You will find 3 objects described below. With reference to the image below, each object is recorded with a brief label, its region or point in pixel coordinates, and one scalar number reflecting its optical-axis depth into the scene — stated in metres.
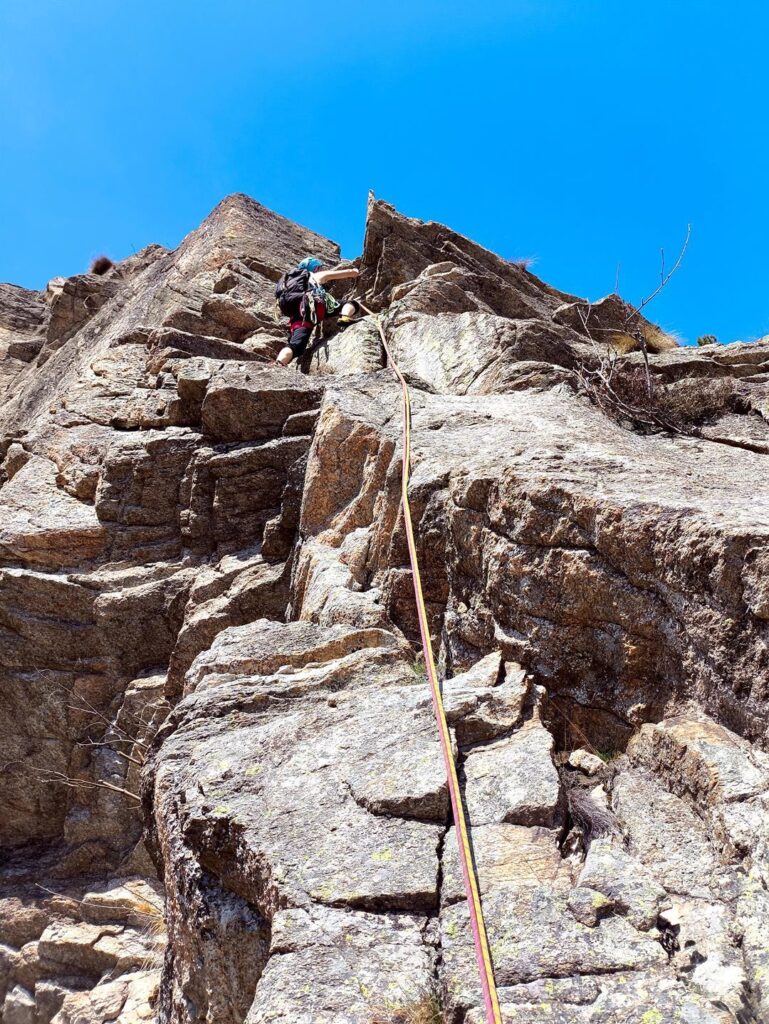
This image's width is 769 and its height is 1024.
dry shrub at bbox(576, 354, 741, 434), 8.28
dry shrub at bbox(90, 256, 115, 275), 24.58
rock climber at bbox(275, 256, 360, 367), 12.95
